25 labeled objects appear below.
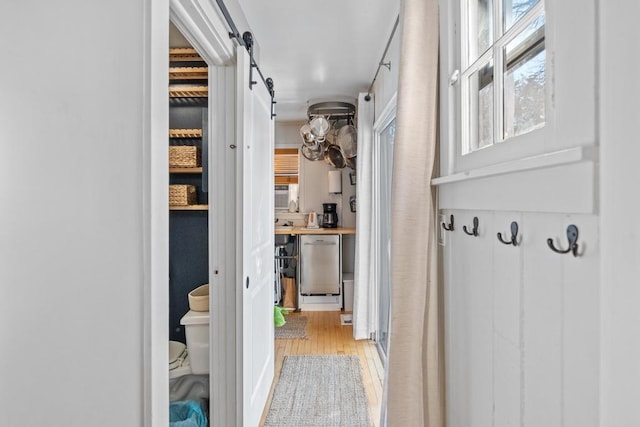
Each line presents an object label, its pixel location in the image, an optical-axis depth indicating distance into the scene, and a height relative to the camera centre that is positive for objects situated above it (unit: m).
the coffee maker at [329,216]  5.10 -0.06
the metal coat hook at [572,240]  0.68 -0.05
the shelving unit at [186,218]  2.58 -0.05
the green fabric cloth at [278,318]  3.55 -1.01
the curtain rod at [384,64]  2.46 +1.21
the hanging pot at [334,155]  4.89 +0.74
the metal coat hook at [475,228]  1.11 -0.05
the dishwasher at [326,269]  4.68 -0.75
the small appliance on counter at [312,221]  5.13 -0.13
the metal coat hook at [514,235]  0.89 -0.05
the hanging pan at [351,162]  4.60 +0.63
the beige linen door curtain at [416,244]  1.37 -0.12
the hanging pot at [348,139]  4.30 +0.84
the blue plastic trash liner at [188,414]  1.93 -1.07
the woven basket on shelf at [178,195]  2.50 +0.11
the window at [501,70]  0.87 +0.39
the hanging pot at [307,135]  4.34 +0.89
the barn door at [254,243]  1.85 -0.18
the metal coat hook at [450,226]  1.32 -0.05
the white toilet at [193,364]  2.18 -0.91
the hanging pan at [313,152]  4.74 +0.78
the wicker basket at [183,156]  2.53 +0.37
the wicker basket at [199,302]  2.23 -0.54
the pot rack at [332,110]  4.38 +1.20
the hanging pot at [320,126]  4.12 +0.94
